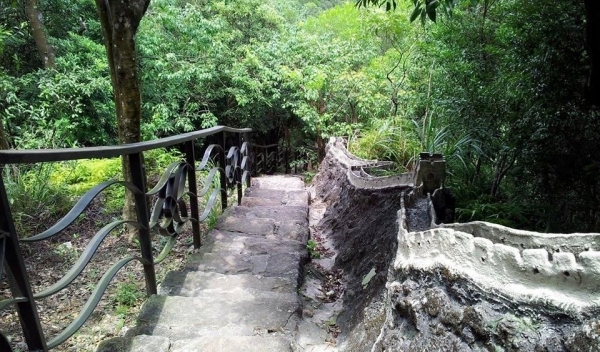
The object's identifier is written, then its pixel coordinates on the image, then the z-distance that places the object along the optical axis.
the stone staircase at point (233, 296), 1.56
